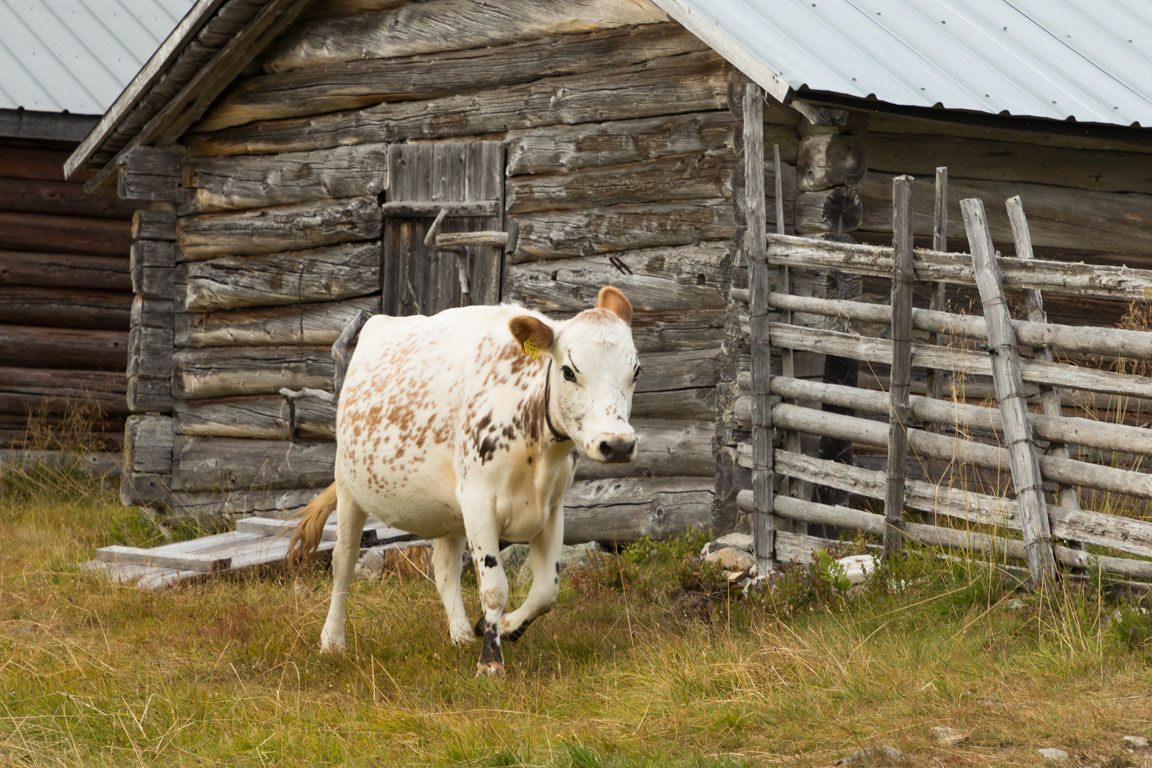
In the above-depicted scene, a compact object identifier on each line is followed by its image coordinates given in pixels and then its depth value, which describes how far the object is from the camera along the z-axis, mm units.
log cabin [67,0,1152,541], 14992
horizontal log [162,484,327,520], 20078
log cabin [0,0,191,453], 24453
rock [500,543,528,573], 16266
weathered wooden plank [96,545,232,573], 15859
